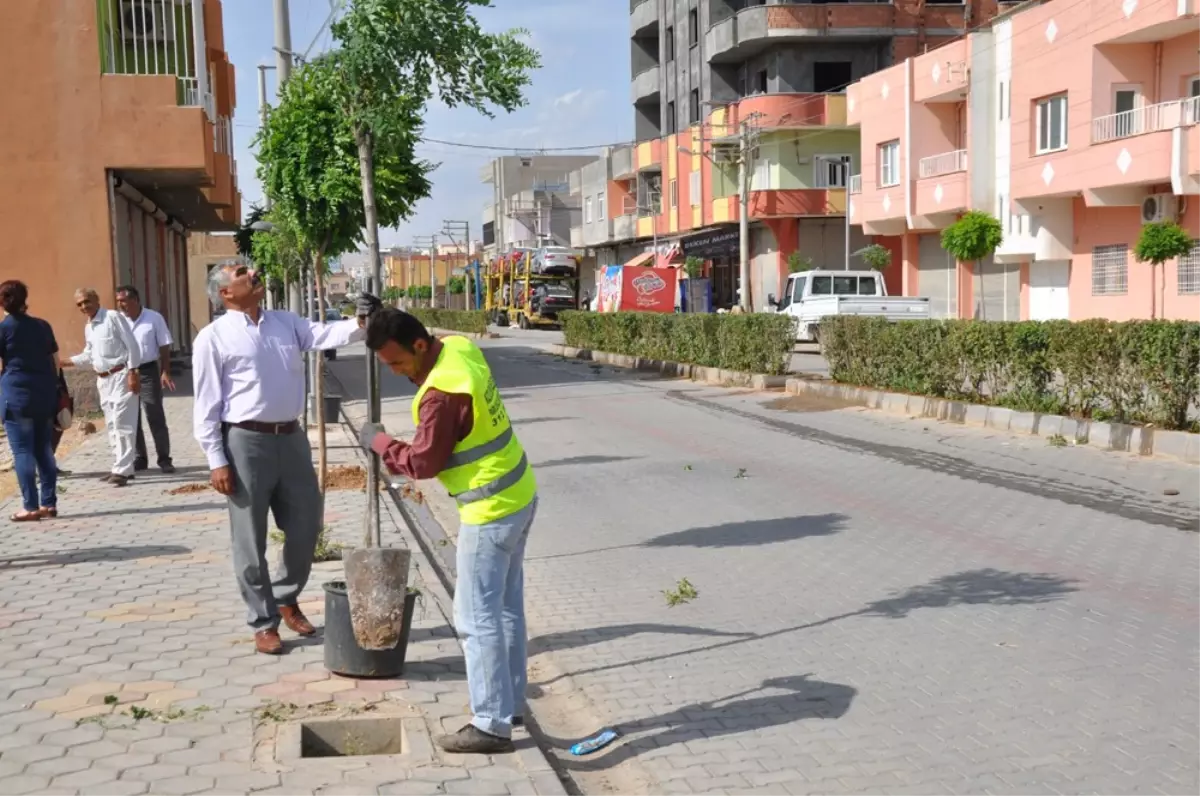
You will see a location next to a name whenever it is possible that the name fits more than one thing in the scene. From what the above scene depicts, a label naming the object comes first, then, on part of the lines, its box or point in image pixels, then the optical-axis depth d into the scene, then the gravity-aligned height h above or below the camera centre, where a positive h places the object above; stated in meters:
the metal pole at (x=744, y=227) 42.91 +2.09
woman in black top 9.75 -0.65
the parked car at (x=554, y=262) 62.09 +1.49
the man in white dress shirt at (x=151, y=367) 12.25 -0.64
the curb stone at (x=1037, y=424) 12.36 -1.54
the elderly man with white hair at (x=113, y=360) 11.47 -0.52
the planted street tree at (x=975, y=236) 33.31 +1.29
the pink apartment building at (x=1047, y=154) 27.77 +3.26
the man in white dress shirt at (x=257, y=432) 6.21 -0.64
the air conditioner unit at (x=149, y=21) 24.02 +5.29
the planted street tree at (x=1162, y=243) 25.81 +0.80
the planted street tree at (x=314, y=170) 13.18 +1.34
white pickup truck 28.95 -0.28
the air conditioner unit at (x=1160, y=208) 27.75 +1.62
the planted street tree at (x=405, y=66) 8.15 +1.52
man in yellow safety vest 4.71 -0.66
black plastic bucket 5.85 -1.60
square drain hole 5.16 -1.76
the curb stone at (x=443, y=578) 4.69 -1.76
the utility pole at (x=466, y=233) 112.88 +5.65
